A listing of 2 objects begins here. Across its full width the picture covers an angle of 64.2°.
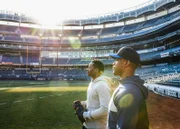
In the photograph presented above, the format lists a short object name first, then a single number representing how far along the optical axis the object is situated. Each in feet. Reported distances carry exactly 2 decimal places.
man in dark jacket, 5.63
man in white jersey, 9.00
